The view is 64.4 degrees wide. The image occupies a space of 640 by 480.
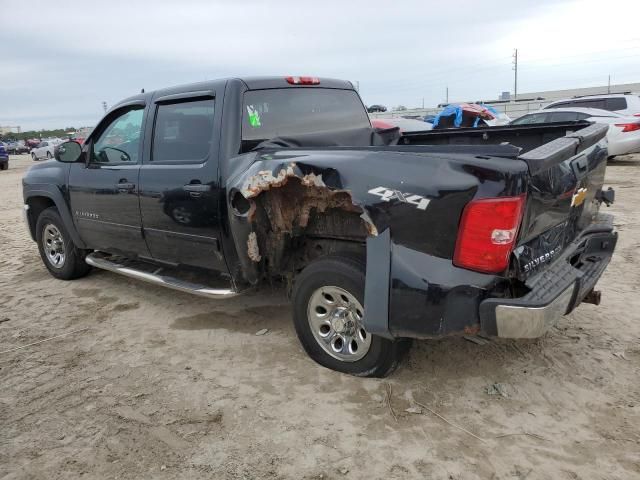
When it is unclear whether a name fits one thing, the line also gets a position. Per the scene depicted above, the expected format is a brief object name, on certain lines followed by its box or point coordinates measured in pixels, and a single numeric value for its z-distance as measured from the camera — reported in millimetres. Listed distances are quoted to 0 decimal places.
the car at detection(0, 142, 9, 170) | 25031
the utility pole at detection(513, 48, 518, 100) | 66525
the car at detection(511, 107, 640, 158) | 11305
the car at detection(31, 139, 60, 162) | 34219
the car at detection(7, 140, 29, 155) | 49719
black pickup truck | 2572
